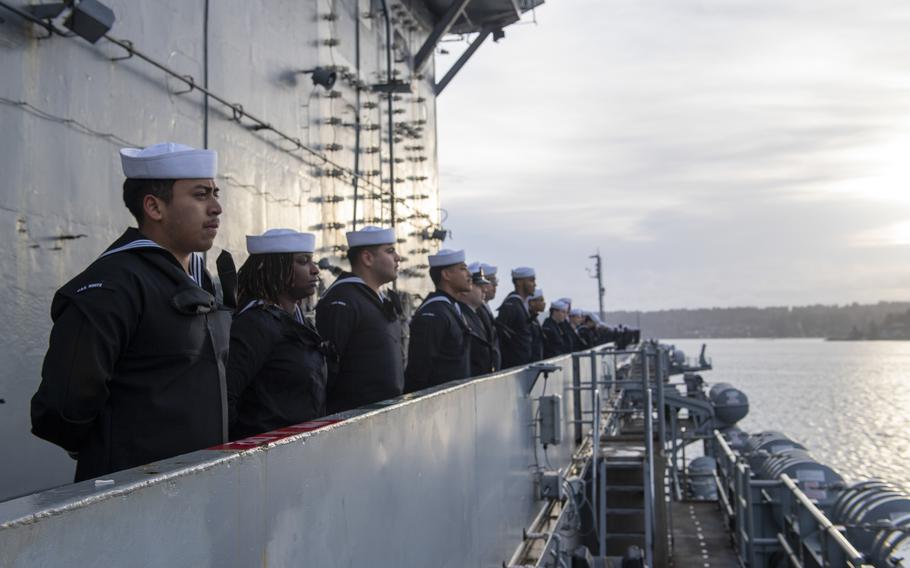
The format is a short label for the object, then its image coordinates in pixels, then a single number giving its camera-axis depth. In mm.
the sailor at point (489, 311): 7535
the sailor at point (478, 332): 6859
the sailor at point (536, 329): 11273
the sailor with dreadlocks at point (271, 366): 3740
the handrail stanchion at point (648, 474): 9717
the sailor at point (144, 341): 2531
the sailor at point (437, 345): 6000
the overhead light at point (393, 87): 9477
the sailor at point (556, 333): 14516
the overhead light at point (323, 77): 7309
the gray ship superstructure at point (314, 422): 2041
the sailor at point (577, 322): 17484
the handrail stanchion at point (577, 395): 10182
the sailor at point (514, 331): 9921
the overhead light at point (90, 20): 4035
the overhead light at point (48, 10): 3922
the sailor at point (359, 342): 4684
